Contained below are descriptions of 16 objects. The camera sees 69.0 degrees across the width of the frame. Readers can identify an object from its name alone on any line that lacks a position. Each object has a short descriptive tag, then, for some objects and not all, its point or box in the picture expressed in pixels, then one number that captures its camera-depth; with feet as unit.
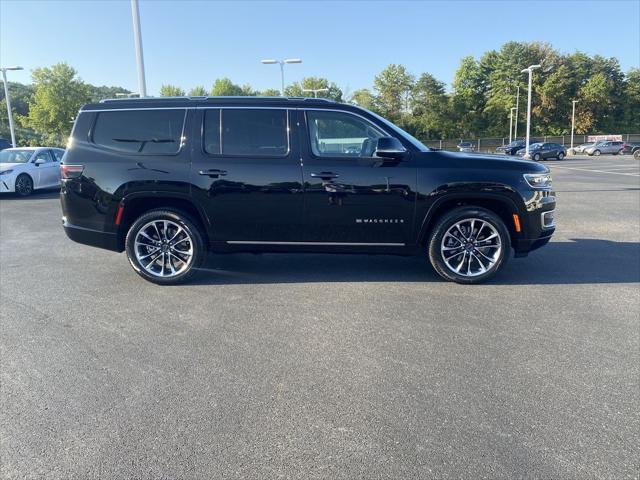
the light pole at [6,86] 104.88
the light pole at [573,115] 235.20
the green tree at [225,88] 282.97
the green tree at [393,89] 245.45
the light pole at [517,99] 241.47
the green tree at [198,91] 303.11
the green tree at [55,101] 185.57
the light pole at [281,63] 88.05
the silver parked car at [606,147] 163.02
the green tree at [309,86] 235.40
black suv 16.94
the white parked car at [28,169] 45.47
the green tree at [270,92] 253.24
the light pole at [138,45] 36.11
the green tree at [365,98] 245.24
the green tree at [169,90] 299.38
